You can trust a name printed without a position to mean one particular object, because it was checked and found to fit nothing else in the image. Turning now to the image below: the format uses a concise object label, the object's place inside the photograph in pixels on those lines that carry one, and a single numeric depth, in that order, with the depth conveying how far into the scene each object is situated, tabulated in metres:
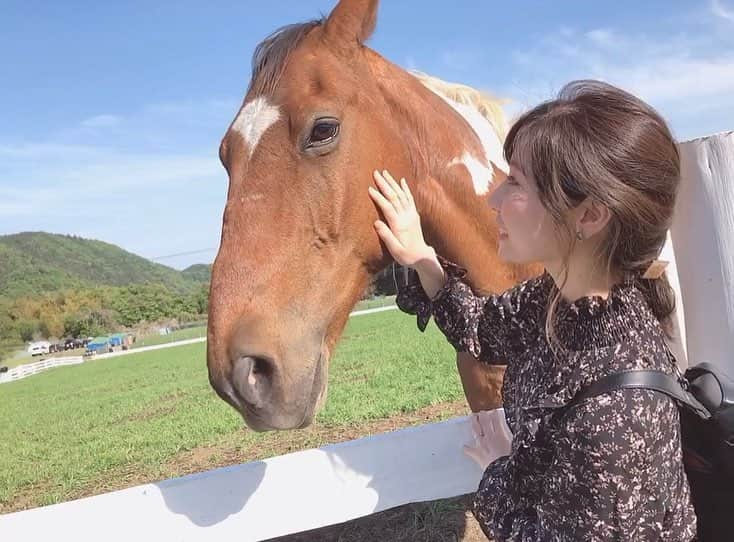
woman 1.18
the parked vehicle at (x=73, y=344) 75.25
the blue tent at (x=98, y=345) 61.09
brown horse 1.73
